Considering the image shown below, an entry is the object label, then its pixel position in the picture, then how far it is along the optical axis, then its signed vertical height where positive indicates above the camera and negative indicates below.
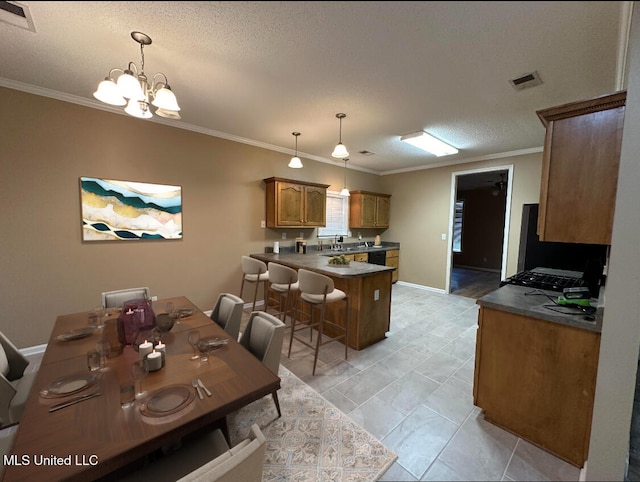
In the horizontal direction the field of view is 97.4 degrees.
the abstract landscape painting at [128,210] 2.91 +0.09
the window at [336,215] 5.37 +0.16
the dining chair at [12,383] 1.46 -0.97
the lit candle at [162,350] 1.46 -0.69
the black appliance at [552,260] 2.15 -0.31
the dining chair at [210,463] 0.85 -1.01
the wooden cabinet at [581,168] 1.26 +0.29
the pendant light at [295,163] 3.62 +0.77
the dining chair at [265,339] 1.74 -0.77
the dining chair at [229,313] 2.12 -0.73
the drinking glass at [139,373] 1.24 -0.74
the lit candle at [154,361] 1.39 -0.71
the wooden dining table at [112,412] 0.94 -0.78
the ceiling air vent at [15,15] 1.68 +1.21
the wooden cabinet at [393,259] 5.71 -0.70
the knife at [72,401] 1.14 -0.77
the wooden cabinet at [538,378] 1.55 -0.91
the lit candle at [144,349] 1.43 -0.67
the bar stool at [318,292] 2.51 -0.65
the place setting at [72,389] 1.18 -0.76
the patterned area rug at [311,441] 1.57 -1.37
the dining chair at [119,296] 2.43 -0.70
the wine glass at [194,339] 1.58 -0.71
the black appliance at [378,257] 5.33 -0.63
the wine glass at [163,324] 1.81 -0.68
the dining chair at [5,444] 1.23 -1.04
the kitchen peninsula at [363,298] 2.90 -0.79
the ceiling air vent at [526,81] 2.16 +1.17
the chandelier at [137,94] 1.63 +0.75
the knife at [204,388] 1.24 -0.76
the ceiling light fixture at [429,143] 3.53 +1.12
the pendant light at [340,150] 2.96 +0.77
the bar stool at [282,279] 2.91 -0.60
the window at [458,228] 8.30 -0.04
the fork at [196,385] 1.23 -0.76
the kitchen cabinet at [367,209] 5.56 +0.31
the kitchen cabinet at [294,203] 4.14 +0.30
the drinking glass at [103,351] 1.44 -0.71
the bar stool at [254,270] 3.46 -0.61
